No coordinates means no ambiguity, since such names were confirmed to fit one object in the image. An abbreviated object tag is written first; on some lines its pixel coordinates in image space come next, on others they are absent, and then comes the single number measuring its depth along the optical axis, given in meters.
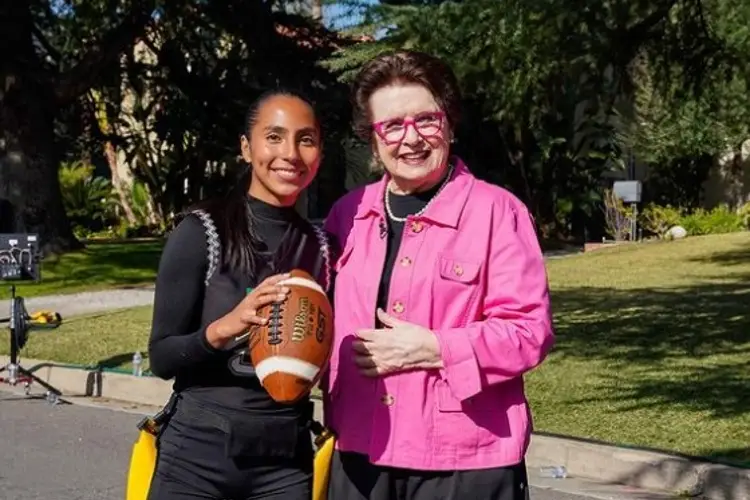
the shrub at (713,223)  29.05
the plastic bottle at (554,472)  7.54
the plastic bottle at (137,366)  10.93
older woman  3.01
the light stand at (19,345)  11.07
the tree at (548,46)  9.95
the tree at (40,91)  22.17
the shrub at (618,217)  28.78
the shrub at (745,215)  29.91
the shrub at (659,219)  29.39
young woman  3.26
